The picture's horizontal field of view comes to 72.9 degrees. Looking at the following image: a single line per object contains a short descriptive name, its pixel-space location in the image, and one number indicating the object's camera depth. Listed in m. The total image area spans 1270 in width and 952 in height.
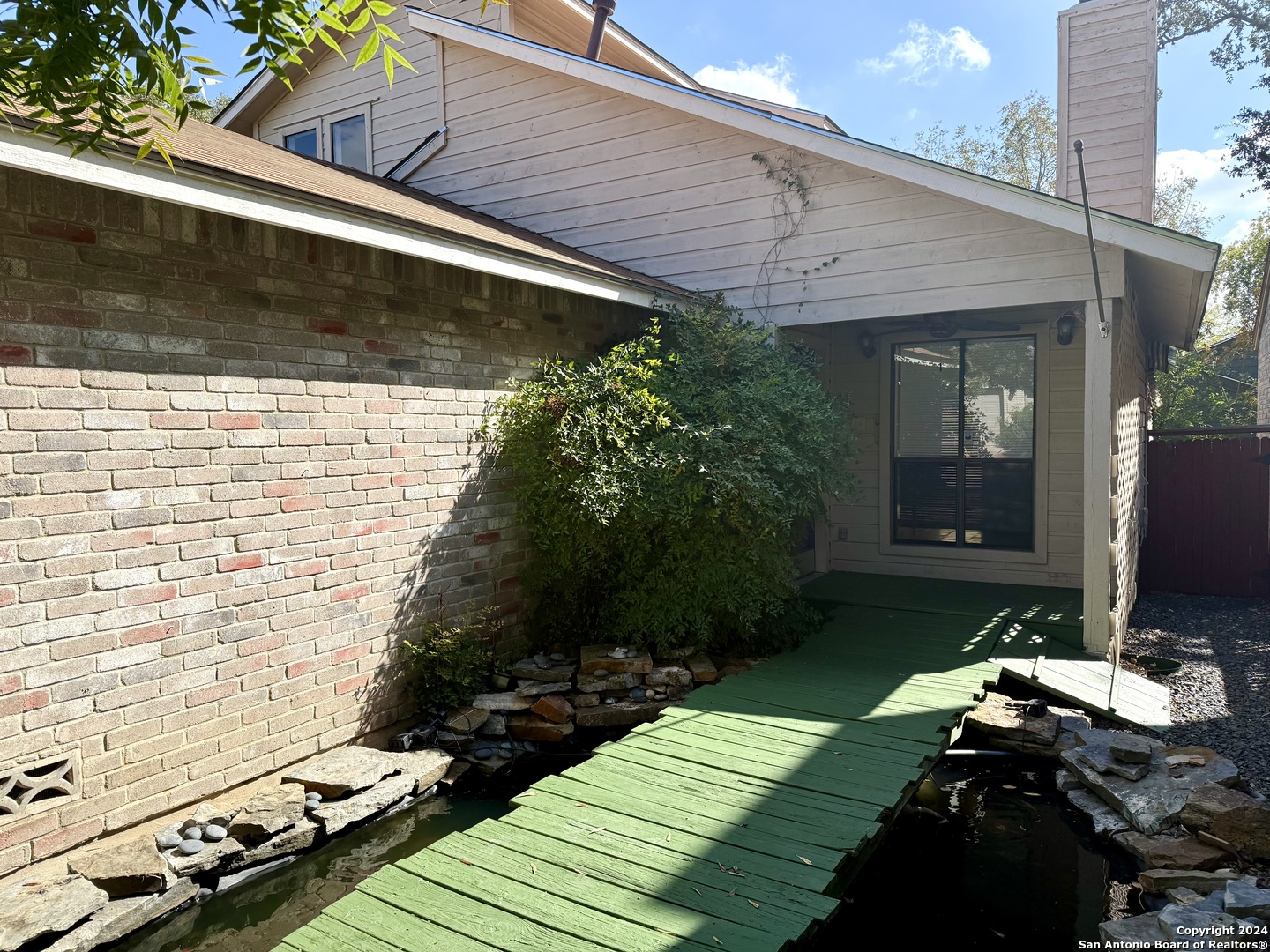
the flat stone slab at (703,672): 5.91
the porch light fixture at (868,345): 8.75
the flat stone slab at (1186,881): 3.68
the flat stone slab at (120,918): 3.31
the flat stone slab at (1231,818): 3.93
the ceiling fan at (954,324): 8.13
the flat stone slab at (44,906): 3.19
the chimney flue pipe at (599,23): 9.72
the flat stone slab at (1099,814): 4.36
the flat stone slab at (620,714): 5.58
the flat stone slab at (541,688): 5.57
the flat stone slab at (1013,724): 5.32
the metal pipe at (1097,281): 5.02
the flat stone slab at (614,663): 5.73
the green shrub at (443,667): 5.40
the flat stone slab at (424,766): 4.81
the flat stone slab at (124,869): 3.55
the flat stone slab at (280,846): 3.97
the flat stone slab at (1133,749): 4.70
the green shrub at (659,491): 5.75
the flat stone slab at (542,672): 5.75
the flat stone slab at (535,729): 5.45
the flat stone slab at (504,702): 5.42
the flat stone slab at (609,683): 5.69
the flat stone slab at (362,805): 4.29
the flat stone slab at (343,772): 4.51
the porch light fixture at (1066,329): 7.55
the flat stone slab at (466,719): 5.25
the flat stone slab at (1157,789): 4.26
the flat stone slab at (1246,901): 3.18
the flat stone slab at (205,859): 3.78
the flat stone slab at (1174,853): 3.88
